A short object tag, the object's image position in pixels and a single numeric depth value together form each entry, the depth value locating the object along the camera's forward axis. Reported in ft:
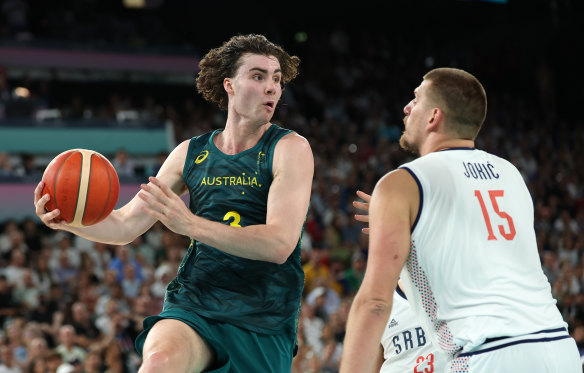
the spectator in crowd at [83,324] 34.04
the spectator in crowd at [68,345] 31.96
